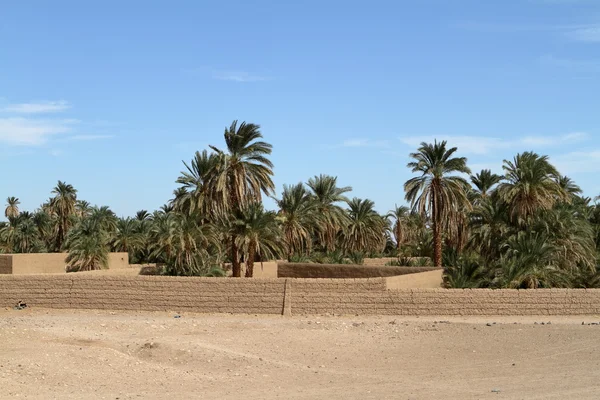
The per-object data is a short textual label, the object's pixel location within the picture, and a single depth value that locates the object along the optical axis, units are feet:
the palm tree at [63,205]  213.05
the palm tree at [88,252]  129.18
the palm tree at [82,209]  223.14
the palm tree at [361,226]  189.67
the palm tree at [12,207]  297.41
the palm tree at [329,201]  172.86
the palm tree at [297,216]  156.04
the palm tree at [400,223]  237.45
